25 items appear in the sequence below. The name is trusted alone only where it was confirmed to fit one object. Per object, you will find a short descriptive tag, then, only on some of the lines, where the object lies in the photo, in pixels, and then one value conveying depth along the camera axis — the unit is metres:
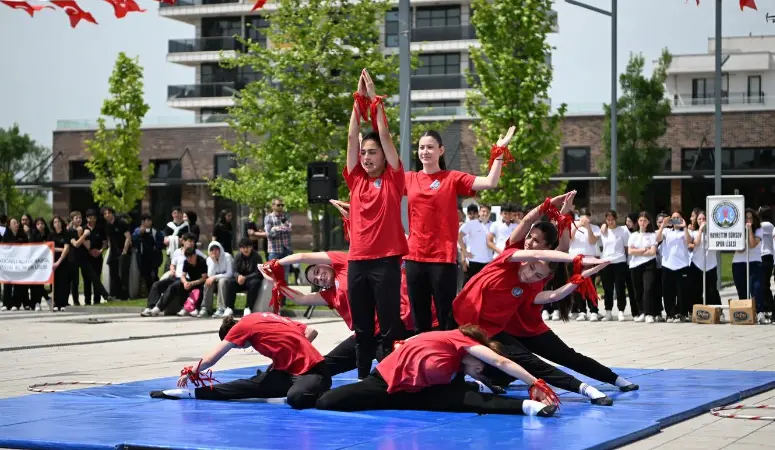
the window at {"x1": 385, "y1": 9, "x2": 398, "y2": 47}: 69.81
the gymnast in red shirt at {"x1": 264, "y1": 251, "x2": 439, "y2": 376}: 10.22
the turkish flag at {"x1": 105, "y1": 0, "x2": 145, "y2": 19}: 7.75
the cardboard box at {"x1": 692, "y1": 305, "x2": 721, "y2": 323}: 19.36
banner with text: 23.30
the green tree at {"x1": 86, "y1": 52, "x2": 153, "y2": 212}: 53.79
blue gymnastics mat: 7.50
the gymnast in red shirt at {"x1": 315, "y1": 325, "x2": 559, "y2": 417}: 8.65
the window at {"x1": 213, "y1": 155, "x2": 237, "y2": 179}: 65.19
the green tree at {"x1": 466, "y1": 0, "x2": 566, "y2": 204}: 40.09
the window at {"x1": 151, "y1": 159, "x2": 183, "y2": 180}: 66.12
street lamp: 30.62
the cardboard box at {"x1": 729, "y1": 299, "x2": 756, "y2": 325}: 19.09
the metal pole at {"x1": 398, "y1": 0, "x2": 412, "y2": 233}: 19.30
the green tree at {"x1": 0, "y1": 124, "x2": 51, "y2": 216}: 69.81
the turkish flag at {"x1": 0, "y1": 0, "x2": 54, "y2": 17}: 7.36
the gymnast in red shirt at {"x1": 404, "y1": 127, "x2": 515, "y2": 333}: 9.94
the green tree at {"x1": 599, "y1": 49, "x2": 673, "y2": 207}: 54.69
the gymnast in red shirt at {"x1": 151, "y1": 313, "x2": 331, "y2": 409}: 9.30
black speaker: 22.89
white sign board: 19.34
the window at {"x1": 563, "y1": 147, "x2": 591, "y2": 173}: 59.28
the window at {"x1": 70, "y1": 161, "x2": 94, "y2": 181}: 68.31
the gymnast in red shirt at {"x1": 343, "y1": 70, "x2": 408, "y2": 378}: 9.64
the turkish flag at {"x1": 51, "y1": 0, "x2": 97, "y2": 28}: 7.59
